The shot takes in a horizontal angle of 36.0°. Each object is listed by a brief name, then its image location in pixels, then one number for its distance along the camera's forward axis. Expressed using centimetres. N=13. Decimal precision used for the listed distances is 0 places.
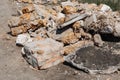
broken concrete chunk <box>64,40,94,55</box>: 446
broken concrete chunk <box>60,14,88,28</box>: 464
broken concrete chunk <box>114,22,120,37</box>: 447
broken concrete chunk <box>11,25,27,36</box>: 505
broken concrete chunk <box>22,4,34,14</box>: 518
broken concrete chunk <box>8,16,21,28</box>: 508
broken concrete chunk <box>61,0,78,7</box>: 558
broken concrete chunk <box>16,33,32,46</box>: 484
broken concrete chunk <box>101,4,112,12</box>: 517
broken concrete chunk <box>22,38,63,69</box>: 418
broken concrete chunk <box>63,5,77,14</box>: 507
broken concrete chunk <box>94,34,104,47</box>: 454
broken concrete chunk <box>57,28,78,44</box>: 460
